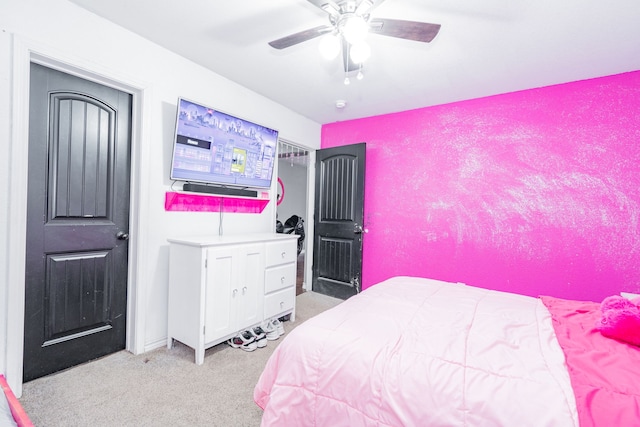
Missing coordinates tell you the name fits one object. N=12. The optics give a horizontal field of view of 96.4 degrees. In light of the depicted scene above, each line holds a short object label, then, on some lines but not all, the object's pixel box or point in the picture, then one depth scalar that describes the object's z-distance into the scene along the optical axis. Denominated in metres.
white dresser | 2.08
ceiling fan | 1.39
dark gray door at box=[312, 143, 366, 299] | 3.60
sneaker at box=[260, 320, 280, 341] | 2.50
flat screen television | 2.32
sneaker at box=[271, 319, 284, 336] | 2.61
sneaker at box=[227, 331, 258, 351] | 2.31
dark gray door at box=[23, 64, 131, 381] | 1.76
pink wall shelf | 2.36
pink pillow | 1.15
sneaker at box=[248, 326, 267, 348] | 2.37
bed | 0.84
